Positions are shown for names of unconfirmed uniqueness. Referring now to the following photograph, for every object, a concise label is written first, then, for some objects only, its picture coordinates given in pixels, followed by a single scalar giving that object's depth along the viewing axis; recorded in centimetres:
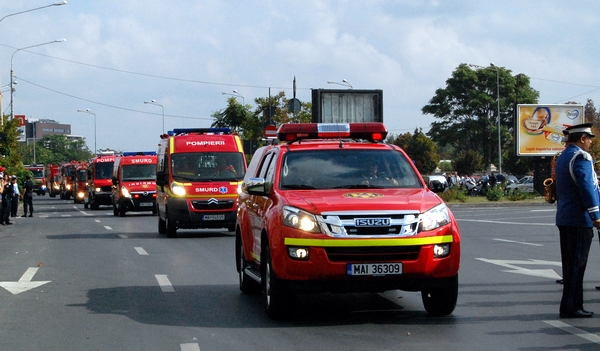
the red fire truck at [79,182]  6183
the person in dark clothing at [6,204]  3334
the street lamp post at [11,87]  6467
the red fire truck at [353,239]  872
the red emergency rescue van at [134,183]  3656
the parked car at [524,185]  6326
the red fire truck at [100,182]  4838
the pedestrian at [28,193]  3878
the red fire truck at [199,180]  2277
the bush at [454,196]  4878
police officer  915
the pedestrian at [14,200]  3469
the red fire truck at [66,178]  6661
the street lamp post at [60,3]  4070
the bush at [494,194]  4916
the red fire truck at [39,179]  10081
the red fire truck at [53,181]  8768
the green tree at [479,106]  8919
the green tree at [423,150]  9644
